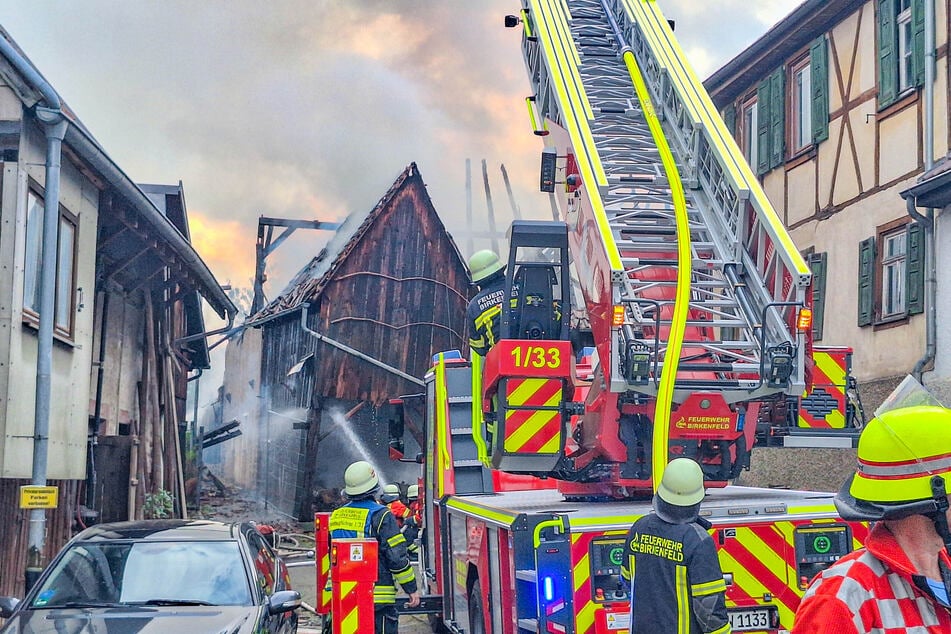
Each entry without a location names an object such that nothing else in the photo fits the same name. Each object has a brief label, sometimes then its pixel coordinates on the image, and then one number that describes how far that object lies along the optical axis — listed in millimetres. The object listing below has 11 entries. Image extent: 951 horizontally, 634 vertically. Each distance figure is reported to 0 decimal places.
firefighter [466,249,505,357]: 7039
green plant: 14523
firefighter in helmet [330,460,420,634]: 7027
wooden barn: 21047
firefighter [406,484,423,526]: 11532
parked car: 5953
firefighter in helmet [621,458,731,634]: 4539
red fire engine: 5828
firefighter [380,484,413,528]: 12305
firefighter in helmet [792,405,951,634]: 2180
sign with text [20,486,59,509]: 8289
